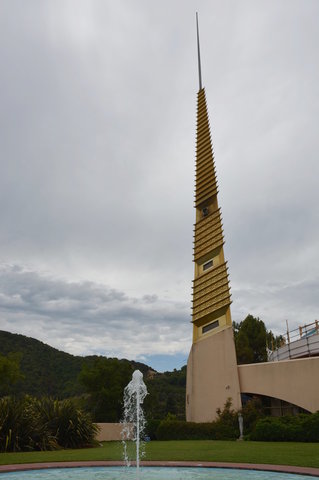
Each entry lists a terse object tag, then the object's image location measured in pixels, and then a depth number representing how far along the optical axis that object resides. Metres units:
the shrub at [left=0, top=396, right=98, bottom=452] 19.64
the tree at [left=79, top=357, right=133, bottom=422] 42.19
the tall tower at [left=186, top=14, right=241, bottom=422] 29.99
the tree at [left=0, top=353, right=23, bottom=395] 35.75
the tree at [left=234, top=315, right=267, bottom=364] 48.91
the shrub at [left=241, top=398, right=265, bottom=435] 27.10
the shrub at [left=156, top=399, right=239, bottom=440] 27.03
